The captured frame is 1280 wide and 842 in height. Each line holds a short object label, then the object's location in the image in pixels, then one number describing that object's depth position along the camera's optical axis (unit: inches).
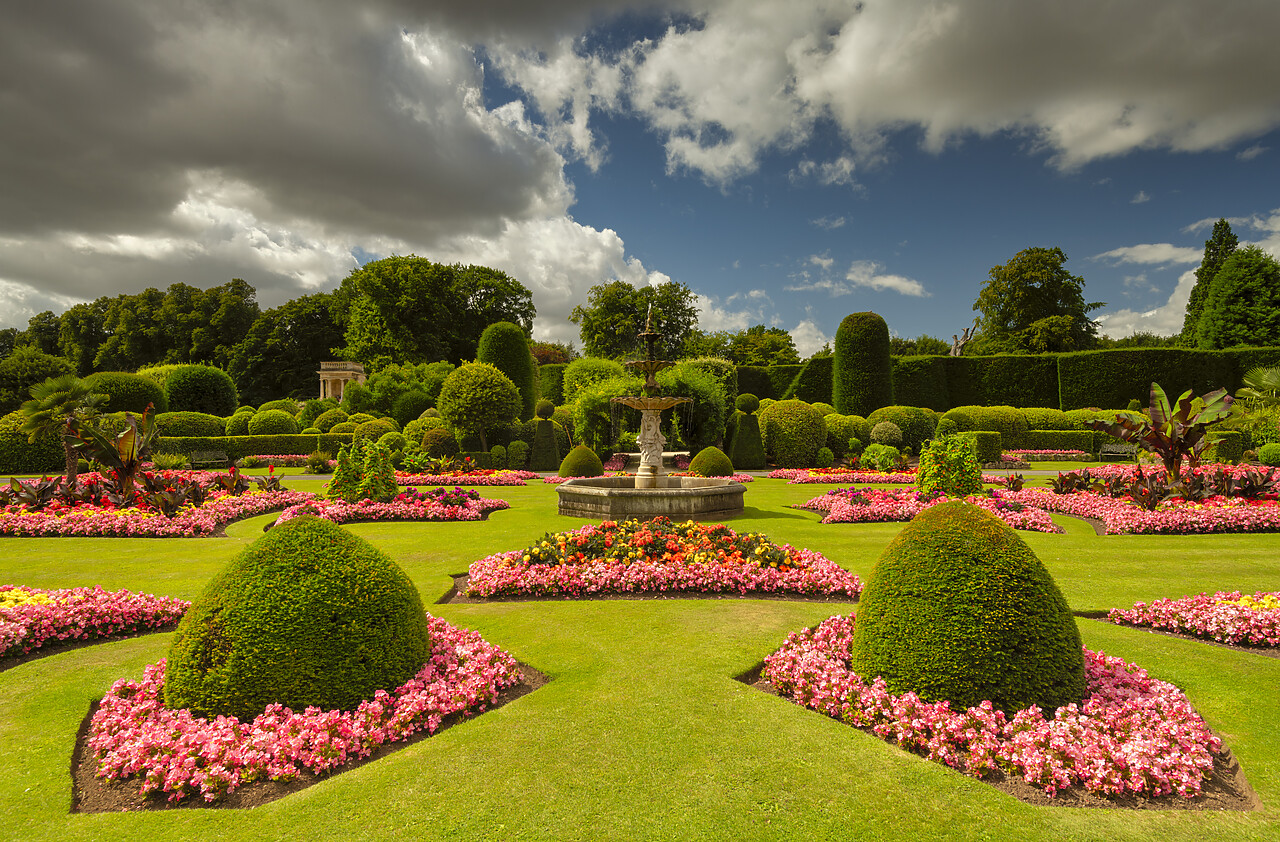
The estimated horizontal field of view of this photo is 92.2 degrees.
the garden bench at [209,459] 986.7
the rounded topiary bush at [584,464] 746.8
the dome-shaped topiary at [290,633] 127.0
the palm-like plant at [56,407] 439.8
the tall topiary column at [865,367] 1120.2
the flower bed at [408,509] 466.0
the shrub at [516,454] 943.0
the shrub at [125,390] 952.3
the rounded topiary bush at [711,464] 668.1
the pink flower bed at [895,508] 411.2
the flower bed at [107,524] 393.1
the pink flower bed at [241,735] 114.4
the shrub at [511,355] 1129.4
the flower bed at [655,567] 260.1
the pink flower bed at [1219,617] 191.8
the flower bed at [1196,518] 389.4
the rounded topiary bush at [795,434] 936.3
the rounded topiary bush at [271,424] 1122.0
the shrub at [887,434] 951.0
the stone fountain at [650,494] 442.3
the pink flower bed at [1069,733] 112.9
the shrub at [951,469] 490.6
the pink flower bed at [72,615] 187.9
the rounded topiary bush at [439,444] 901.8
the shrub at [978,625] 126.9
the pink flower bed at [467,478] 743.7
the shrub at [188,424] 1026.5
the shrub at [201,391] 1256.2
